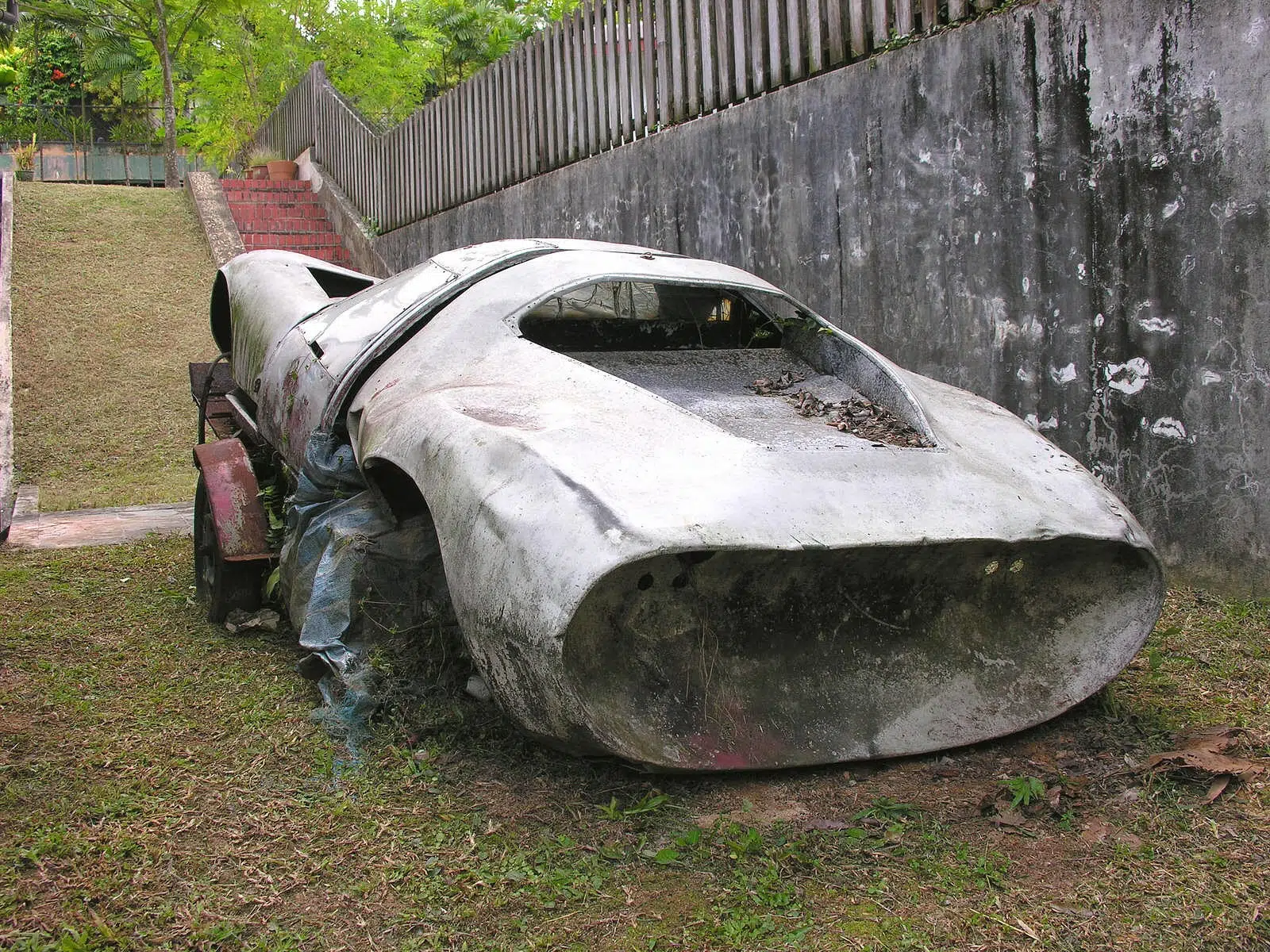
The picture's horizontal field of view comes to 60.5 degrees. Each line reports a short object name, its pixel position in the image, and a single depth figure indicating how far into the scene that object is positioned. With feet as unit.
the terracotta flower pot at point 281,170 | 59.26
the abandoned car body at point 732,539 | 8.82
